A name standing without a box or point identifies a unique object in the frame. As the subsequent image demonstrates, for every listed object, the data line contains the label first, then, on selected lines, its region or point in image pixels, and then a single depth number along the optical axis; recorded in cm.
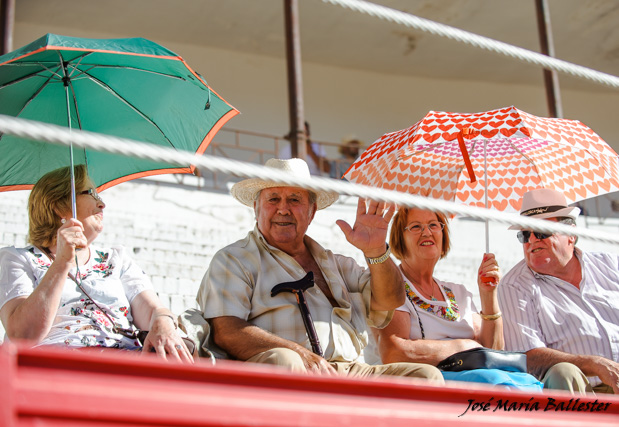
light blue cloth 530
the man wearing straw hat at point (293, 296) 534
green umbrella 635
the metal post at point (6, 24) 1486
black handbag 557
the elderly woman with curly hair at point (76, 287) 474
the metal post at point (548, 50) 1883
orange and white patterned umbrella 788
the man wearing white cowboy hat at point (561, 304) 631
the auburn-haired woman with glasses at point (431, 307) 631
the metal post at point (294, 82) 1702
